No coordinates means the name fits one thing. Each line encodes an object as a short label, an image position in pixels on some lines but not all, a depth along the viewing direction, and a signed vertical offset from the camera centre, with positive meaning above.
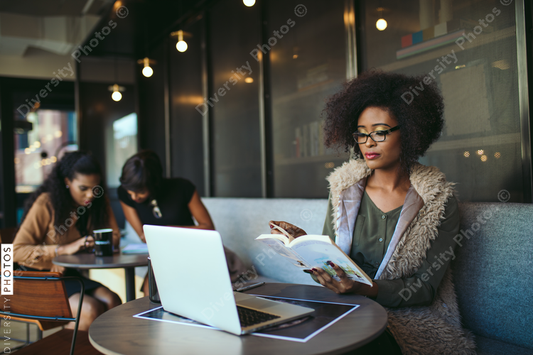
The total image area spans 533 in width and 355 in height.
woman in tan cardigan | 2.32 -0.20
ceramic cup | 2.31 -0.30
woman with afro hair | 1.43 -0.14
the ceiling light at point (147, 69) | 4.23 +1.25
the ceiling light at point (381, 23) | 2.44 +0.95
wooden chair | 1.64 -0.48
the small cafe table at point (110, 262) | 2.04 -0.38
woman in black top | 2.76 -0.10
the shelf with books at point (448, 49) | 1.88 +0.66
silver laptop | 0.93 -0.24
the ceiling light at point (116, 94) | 5.11 +1.20
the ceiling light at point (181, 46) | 3.44 +1.20
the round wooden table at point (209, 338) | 0.90 -0.37
